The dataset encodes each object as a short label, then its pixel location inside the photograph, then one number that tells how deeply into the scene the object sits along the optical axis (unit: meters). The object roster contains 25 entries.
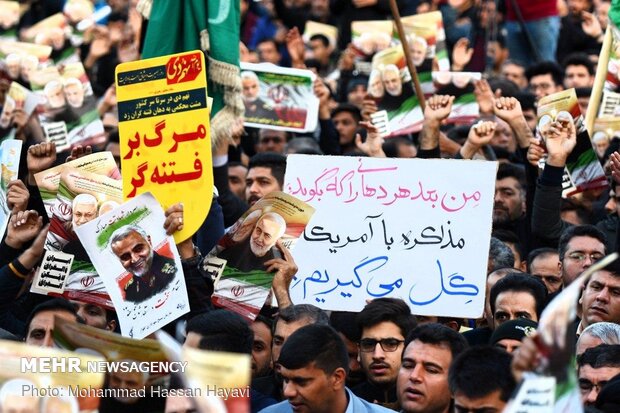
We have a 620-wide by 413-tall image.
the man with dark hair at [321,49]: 28.58
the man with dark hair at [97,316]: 14.23
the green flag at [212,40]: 15.92
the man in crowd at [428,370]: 11.72
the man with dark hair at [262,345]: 13.89
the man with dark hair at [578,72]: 23.75
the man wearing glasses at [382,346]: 13.14
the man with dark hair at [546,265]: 15.90
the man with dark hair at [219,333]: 11.97
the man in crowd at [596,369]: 12.06
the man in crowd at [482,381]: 10.05
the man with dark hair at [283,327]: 13.37
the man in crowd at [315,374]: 11.54
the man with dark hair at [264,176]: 18.62
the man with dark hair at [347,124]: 23.06
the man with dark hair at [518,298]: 13.90
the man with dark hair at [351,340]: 13.91
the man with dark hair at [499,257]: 16.08
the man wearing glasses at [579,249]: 15.20
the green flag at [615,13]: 17.95
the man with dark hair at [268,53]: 28.69
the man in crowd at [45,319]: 13.52
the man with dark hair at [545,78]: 23.89
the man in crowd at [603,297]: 14.09
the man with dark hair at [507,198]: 18.22
